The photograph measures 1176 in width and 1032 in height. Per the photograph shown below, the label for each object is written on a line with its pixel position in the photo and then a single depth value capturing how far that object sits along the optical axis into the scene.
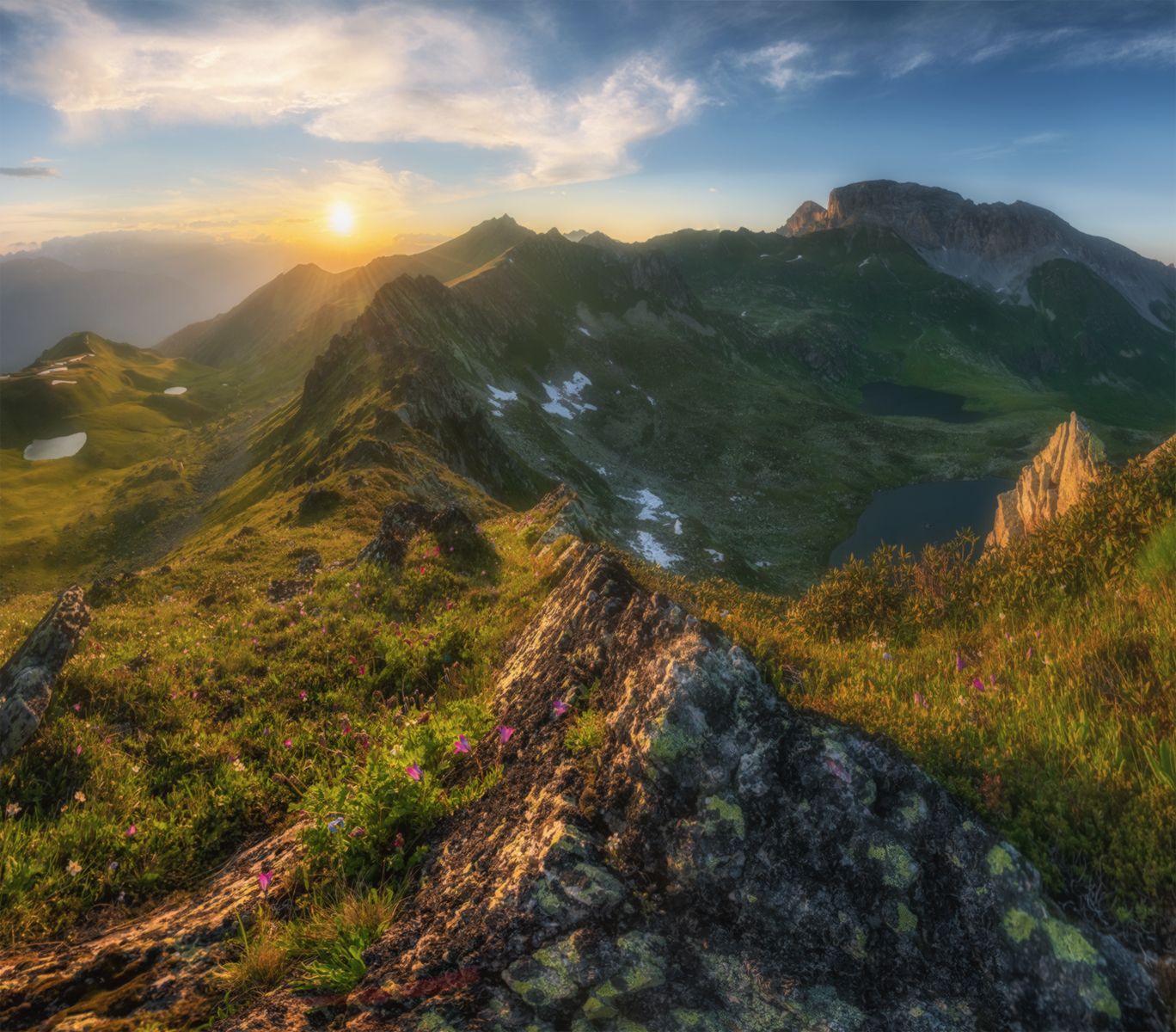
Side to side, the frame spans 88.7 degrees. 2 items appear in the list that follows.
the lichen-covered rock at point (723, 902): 3.64
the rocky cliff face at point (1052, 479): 17.38
